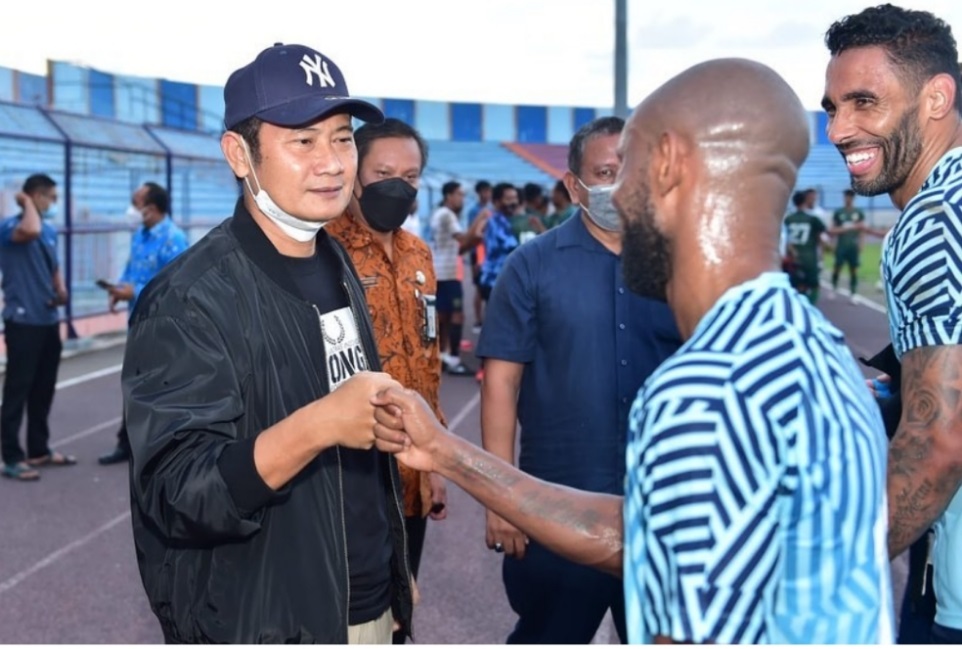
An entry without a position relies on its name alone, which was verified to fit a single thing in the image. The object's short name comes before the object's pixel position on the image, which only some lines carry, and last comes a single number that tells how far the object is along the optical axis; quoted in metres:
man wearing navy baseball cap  2.18
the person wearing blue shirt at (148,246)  8.18
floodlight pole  12.19
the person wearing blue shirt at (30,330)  7.90
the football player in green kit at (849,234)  20.80
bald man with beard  1.41
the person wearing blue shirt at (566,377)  3.60
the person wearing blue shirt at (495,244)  12.46
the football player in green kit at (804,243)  15.51
